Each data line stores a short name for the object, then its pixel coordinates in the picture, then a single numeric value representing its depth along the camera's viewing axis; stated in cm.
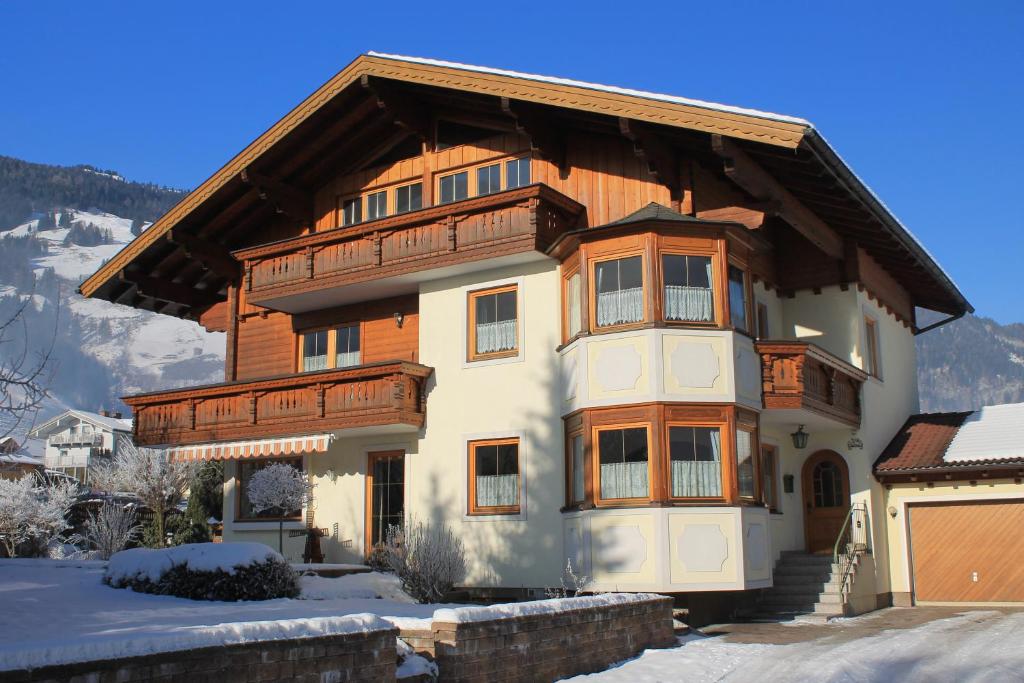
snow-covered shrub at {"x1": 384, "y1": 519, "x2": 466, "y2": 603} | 1795
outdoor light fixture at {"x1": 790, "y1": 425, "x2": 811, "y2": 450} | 2105
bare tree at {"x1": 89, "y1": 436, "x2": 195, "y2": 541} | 3097
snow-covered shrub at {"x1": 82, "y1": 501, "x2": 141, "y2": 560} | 2542
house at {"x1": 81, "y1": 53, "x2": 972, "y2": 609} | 1766
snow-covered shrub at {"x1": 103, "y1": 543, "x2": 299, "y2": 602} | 1539
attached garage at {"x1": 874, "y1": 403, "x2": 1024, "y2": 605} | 2109
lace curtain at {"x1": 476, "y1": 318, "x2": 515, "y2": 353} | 2025
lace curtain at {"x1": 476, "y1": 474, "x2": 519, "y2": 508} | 1973
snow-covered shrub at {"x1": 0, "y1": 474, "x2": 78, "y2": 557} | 2873
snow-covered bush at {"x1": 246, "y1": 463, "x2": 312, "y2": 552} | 2175
